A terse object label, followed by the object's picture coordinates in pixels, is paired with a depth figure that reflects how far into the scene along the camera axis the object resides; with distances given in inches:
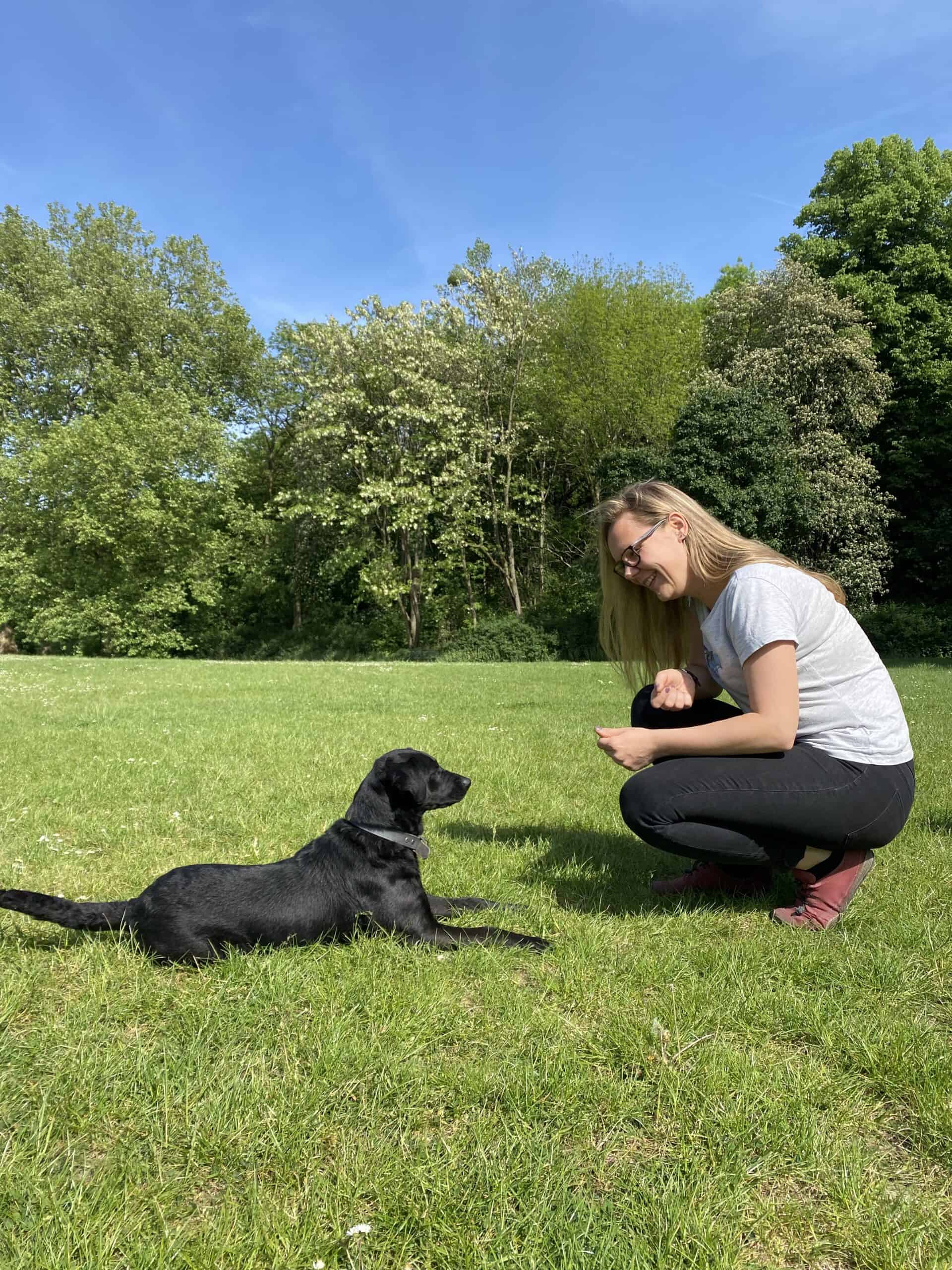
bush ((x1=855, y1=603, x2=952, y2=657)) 881.5
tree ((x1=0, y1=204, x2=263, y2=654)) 1175.6
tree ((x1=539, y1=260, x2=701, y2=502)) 1087.6
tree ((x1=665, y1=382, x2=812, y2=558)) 891.4
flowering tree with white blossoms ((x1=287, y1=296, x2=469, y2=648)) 1055.0
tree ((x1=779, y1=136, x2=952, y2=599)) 984.3
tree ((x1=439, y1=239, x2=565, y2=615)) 1085.8
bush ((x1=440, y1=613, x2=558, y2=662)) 1043.3
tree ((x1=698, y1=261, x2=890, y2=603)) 908.6
